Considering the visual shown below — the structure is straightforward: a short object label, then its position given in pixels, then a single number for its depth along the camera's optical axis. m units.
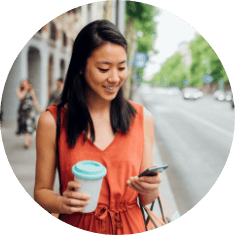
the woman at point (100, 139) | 0.83
